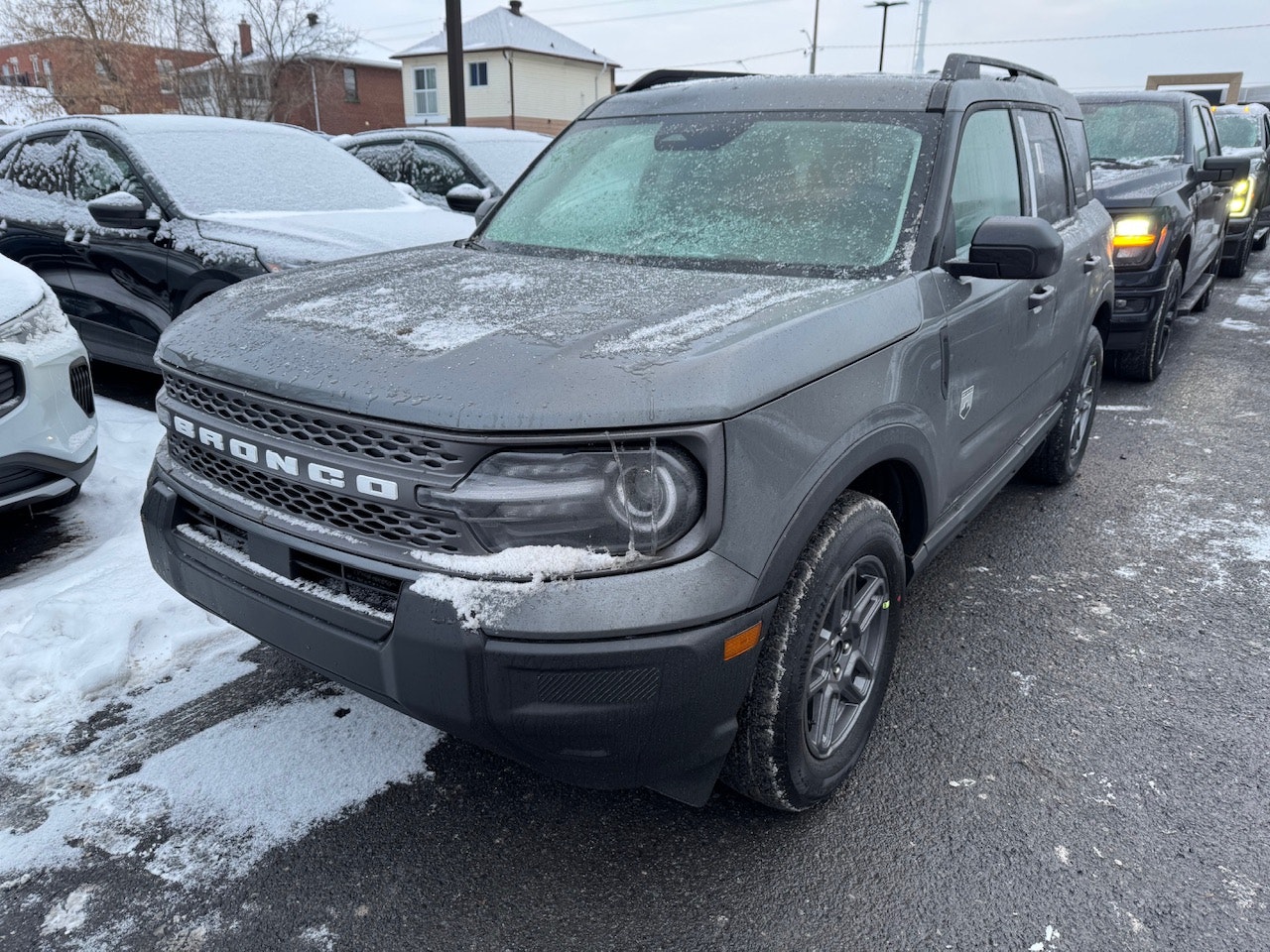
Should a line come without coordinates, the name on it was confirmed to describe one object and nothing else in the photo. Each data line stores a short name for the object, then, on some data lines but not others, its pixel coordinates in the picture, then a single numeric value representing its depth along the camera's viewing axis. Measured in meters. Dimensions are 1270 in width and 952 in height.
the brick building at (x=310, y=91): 30.67
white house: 51.72
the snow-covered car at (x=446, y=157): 8.13
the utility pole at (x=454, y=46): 15.24
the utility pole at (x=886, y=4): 49.53
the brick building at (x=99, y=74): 25.44
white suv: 3.52
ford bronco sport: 1.81
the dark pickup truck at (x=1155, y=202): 6.34
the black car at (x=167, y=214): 5.14
